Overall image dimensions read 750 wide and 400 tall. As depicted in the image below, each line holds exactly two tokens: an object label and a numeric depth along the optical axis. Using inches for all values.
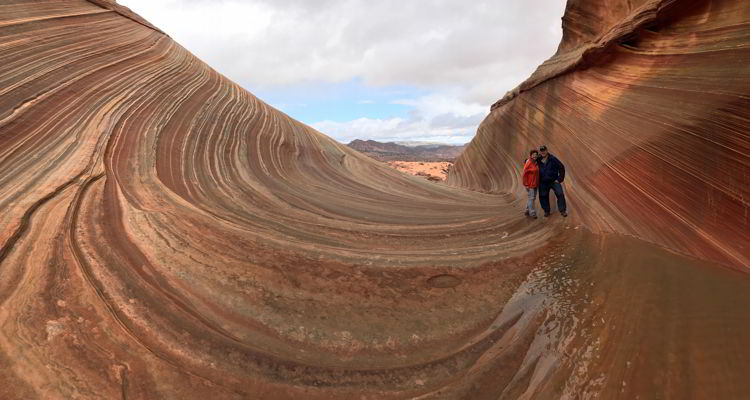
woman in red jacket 238.2
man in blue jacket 226.1
